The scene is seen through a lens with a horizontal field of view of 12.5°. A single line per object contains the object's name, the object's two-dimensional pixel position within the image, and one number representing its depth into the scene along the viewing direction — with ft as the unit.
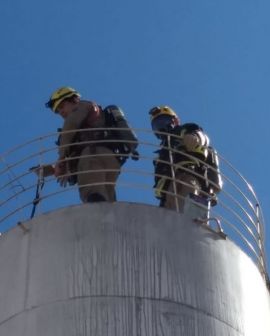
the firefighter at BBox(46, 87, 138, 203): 57.41
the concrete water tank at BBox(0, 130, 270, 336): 48.83
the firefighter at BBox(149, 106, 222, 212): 58.95
